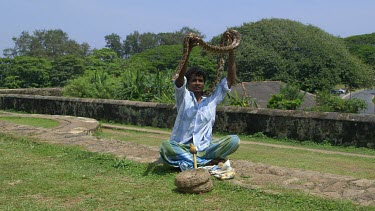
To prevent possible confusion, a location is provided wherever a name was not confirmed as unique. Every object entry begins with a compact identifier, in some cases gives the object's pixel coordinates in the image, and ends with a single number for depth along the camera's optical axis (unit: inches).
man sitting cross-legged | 200.7
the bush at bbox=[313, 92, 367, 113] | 536.1
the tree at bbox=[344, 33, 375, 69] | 2056.3
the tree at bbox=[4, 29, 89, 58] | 2300.7
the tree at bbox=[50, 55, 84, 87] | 1275.8
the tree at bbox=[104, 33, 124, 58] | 3304.6
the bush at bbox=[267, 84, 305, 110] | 501.4
